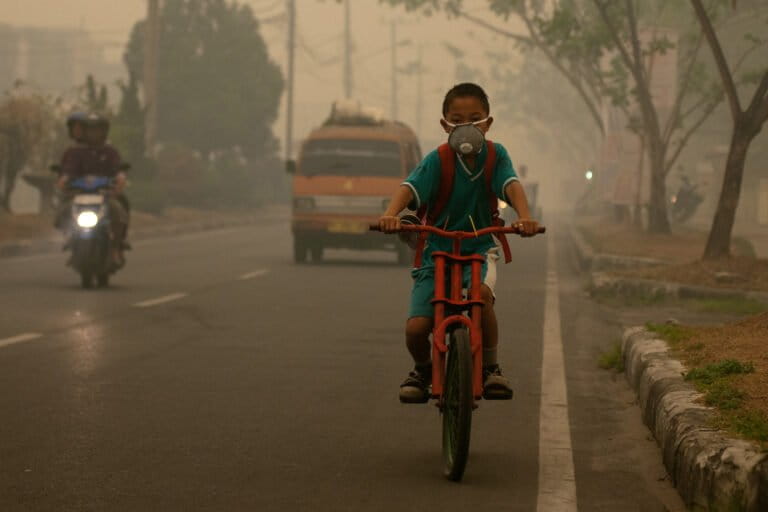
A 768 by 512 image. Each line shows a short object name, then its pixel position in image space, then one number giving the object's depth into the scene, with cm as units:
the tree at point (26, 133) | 3469
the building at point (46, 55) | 12616
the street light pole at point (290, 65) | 6757
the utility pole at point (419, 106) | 13962
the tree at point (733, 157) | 2133
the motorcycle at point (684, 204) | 4953
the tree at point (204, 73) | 5891
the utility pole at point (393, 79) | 11914
